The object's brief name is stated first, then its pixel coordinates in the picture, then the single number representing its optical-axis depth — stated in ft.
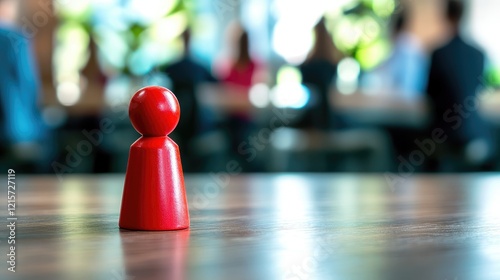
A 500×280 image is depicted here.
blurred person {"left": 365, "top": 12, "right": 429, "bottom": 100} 15.23
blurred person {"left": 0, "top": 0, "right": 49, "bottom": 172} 8.75
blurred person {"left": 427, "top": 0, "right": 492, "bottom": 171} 10.05
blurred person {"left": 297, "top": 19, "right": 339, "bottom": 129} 11.42
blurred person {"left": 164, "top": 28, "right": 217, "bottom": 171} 10.28
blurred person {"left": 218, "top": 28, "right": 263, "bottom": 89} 13.56
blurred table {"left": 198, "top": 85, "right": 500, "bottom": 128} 11.79
